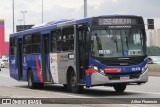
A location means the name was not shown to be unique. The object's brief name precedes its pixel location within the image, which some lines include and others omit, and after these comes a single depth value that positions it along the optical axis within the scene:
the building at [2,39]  144.88
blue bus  17.81
